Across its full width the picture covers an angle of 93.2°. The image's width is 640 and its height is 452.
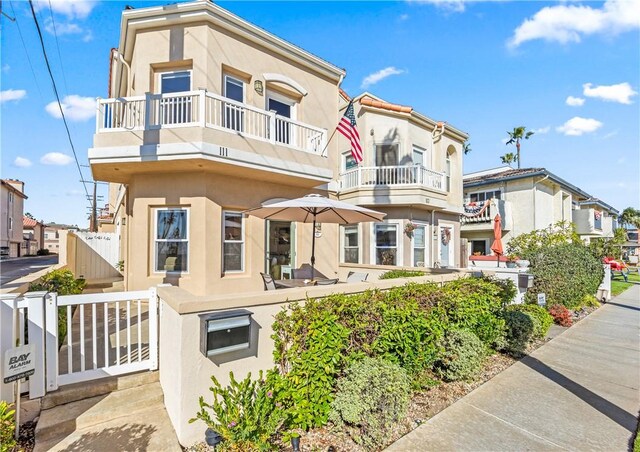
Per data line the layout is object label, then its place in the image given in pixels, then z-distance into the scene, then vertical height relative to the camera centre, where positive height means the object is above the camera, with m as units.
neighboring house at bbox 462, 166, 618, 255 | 20.50 +2.08
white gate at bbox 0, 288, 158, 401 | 3.24 -1.26
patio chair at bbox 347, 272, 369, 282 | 8.34 -1.31
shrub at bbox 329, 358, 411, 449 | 3.43 -2.01
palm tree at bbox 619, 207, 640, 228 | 53.10 +2.75
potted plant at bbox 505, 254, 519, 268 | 10.70 -1.08
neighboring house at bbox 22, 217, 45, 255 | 49.93 -0.69
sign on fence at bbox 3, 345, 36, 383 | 2.88 -1.30
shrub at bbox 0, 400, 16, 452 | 2.64 -1.78
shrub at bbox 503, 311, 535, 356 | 6.36 -2.16
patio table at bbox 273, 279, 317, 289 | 6.90 -1.22
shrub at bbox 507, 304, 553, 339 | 6.86 -2.04
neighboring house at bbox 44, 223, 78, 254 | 66.15 -1.53
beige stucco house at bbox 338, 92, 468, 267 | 13.79 +2.04
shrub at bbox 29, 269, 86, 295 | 5.23 -0.97
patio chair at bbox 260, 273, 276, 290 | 6.49 -1.12
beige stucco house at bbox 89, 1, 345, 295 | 7.50 +2.14
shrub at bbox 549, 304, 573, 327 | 8.91 -2.51
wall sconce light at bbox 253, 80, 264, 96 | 9.32 +4.49
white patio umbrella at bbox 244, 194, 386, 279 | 6.49 +0.47
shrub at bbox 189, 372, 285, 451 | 2.94 -1.91
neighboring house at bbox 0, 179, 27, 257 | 35.56 +1.97
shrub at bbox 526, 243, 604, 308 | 10.08 -1.52
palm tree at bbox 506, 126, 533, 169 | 35.75 +11.48
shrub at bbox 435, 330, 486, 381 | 4.93 -2.07
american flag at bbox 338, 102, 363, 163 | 8.70 +3.04
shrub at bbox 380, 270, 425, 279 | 8.84 -1.28
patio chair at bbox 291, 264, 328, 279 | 8.71 -1.23
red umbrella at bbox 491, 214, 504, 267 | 10.77 -0.34
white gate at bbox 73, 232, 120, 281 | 12.22 -1.02
